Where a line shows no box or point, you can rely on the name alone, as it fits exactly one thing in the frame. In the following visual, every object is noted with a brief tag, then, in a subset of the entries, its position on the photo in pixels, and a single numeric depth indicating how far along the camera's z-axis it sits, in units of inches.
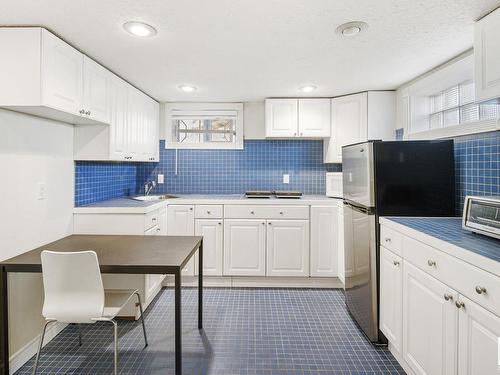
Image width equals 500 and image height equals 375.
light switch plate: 86.7
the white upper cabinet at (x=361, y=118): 128.1
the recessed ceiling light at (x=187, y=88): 123.0
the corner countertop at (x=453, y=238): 49.1
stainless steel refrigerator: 83.3
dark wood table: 66.3
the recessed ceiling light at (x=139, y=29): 71.3
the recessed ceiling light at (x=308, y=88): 122.4
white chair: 63.9
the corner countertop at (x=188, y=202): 105.4
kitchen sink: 132.3
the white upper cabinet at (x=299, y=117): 139.3
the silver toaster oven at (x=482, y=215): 58.0
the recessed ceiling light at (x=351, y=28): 70.9
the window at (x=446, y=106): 83.5
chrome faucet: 155.1
